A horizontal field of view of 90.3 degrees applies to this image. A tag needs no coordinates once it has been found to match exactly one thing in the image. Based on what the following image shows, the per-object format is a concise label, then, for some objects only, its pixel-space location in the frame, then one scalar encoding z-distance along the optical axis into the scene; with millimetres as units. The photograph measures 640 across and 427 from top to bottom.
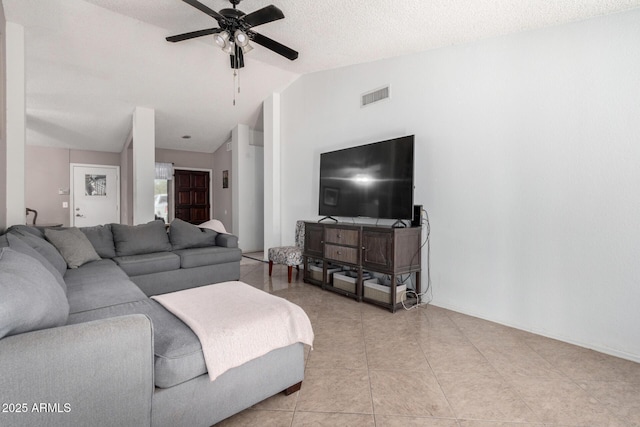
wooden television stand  3174
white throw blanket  1437
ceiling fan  2463
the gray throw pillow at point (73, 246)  3027
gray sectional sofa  1011
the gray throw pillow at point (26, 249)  1989
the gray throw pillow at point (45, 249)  2492
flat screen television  3236
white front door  7168
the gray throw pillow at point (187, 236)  4012
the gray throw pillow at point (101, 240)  3520
